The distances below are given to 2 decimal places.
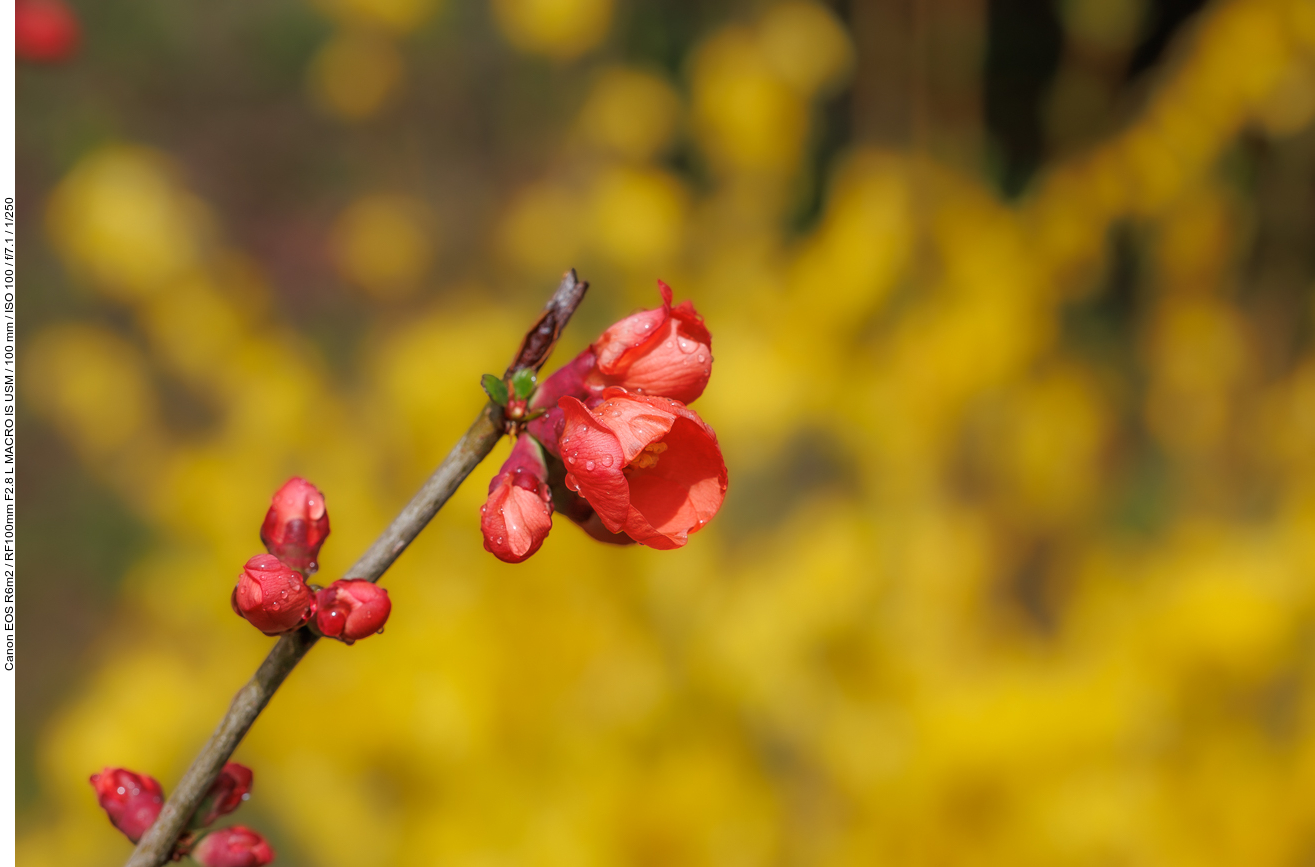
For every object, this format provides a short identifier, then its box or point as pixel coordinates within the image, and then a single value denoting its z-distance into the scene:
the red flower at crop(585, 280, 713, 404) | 0.76
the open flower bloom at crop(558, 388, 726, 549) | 0.75
